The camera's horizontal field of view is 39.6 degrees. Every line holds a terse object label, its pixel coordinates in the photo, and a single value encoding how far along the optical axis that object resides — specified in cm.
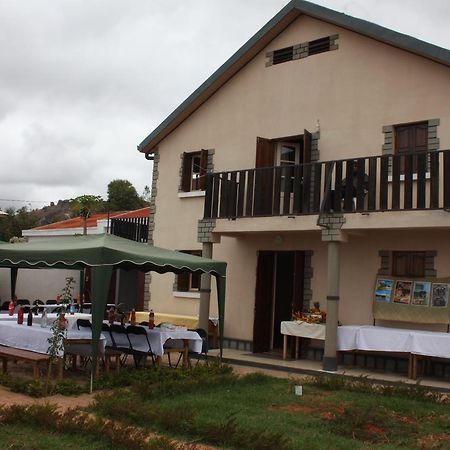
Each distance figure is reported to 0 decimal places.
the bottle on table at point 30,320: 1052
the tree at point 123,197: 4516
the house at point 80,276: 1852
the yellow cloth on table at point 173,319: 1469
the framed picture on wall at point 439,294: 1125
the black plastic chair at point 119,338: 1038
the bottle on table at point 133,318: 1127
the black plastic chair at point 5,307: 1674
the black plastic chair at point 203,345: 1110
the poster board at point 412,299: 1128
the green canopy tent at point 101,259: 903
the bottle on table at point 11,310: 1219
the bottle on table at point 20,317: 1074
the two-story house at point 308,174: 1151
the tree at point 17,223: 4532
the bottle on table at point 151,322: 1058
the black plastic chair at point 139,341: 1009
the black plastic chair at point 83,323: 1038
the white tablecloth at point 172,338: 1005
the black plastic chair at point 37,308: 1540
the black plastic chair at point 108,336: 1050
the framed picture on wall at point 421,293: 1145
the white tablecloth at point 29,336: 970
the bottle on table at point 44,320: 1032
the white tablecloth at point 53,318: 1063
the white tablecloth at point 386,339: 1053
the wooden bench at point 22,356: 883
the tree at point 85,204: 2384
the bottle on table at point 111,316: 1102
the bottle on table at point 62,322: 885
